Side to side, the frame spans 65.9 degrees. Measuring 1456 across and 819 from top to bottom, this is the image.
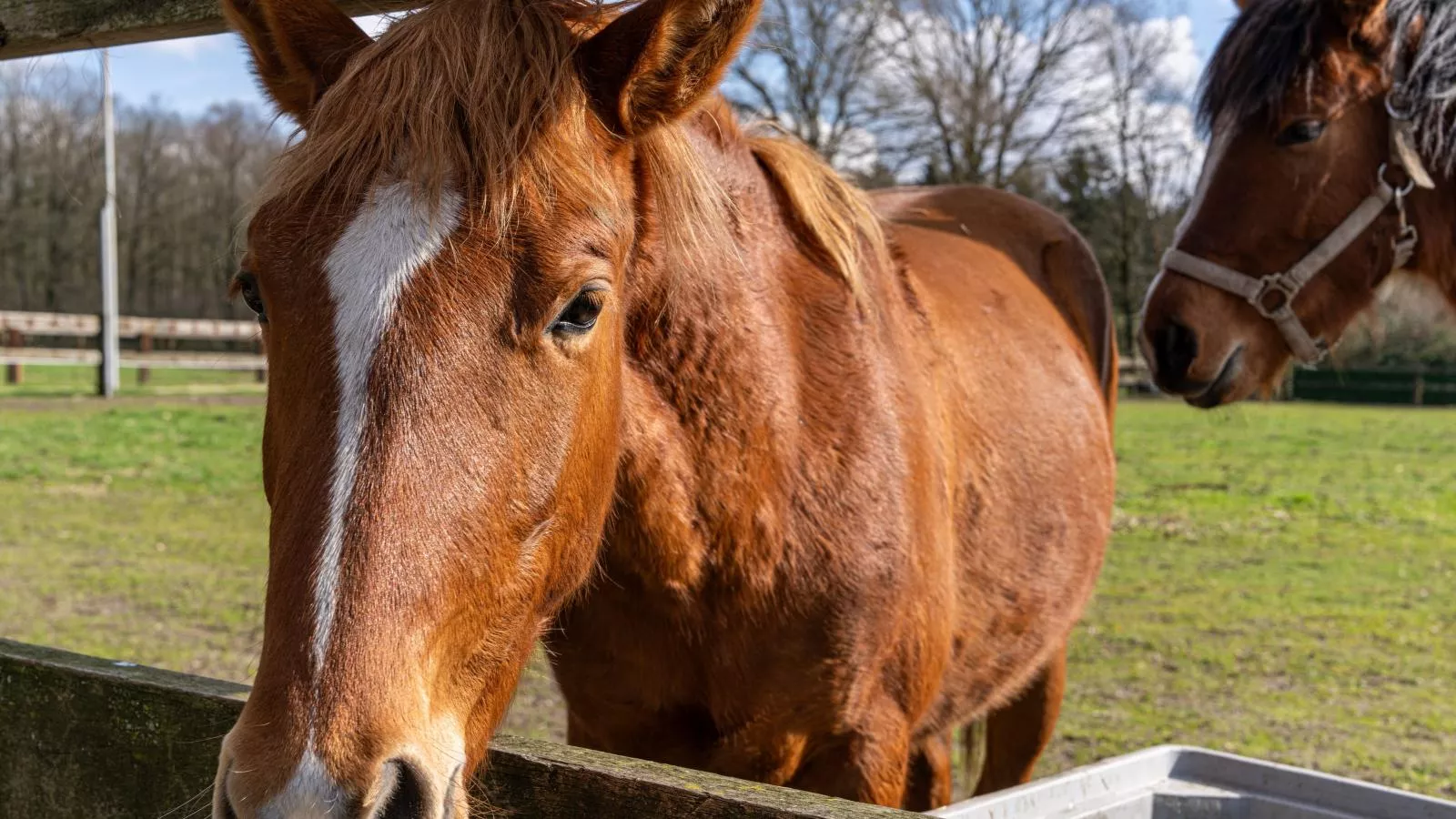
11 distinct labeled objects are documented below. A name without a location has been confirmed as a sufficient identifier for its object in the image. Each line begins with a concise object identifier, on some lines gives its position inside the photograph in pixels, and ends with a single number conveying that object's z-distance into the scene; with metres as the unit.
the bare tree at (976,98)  24.83
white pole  19.14
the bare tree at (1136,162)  27.58
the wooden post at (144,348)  24.47
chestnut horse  1.34
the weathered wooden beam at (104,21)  2.08
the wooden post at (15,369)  22.09
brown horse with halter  3.36
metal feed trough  2.09
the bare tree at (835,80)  21.42
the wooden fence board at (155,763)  1.45
